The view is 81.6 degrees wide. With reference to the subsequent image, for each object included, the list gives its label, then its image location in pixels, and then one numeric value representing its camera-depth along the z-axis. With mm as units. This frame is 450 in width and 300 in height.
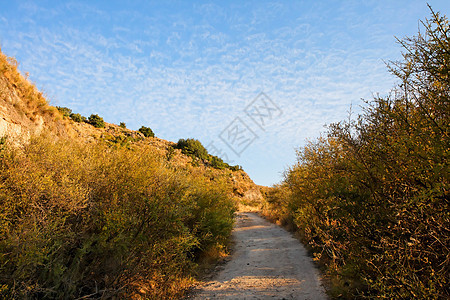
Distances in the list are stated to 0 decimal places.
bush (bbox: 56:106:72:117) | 31734
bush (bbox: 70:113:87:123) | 30034
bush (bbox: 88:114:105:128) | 32406
